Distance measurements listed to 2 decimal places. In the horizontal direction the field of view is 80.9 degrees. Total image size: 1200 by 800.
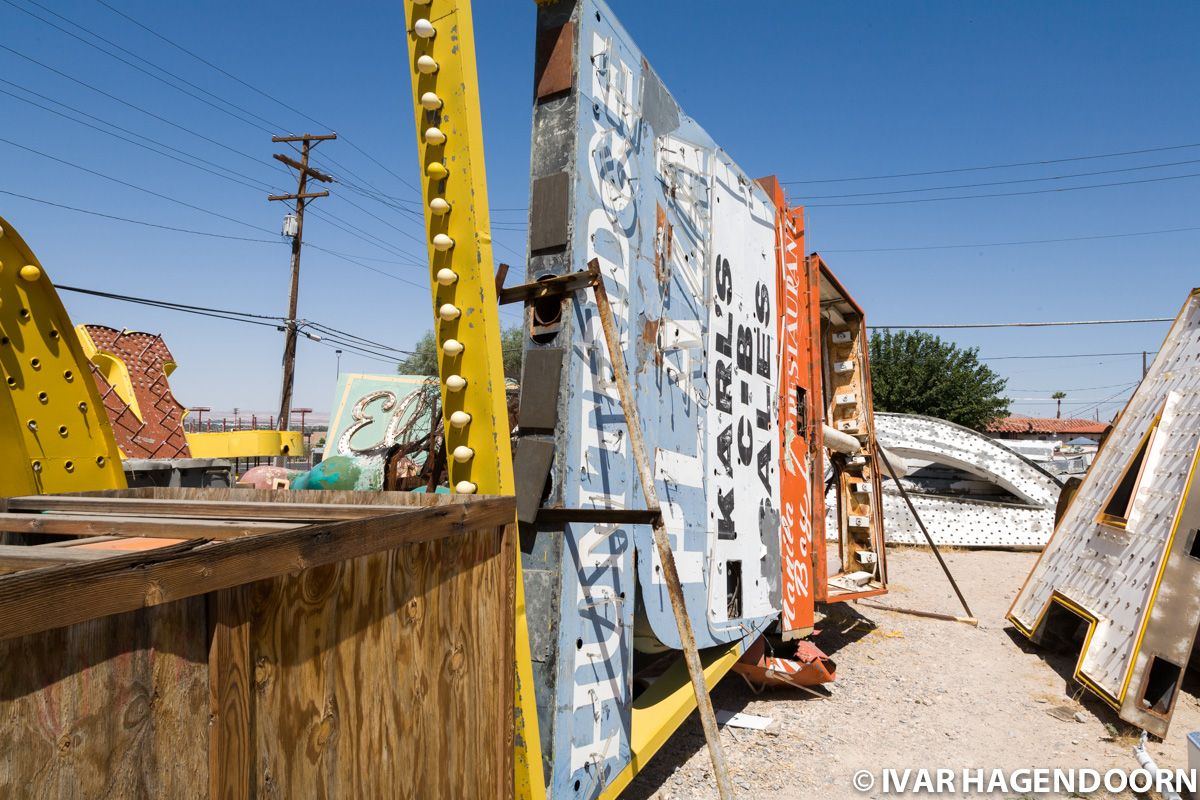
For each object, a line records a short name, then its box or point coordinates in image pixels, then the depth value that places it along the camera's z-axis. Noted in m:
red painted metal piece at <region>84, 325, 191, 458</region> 6.31
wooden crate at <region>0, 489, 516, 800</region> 1.01
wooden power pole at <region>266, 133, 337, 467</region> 20.56
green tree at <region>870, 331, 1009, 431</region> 32.53
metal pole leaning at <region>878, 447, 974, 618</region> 7.95
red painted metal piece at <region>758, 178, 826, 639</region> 5.86
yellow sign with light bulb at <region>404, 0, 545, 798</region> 2.35
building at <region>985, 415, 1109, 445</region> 43.16
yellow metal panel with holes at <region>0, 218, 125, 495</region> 2.25
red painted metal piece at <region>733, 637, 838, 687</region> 5.27
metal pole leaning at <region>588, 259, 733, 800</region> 2.67
